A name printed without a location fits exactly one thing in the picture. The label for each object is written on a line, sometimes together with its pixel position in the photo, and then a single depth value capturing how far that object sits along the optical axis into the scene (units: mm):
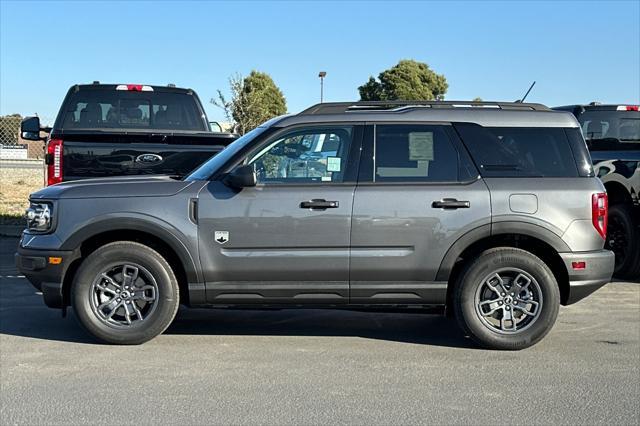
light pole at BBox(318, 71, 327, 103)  29281
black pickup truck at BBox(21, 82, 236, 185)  7387
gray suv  5527
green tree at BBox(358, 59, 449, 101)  50281
